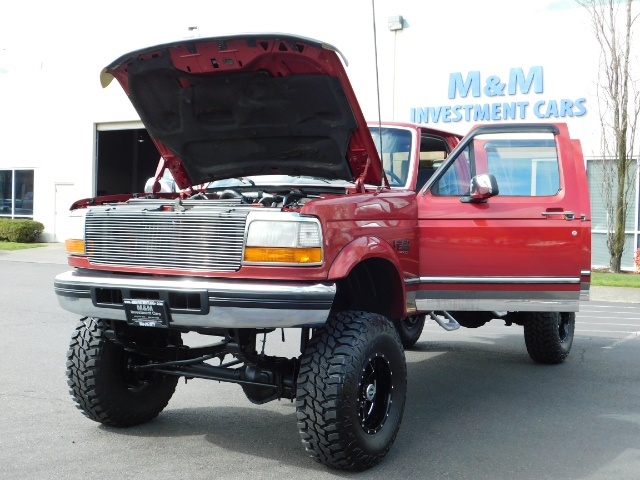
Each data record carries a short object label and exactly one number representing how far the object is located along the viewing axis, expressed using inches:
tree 749.9
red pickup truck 172.6
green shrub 1100.5
